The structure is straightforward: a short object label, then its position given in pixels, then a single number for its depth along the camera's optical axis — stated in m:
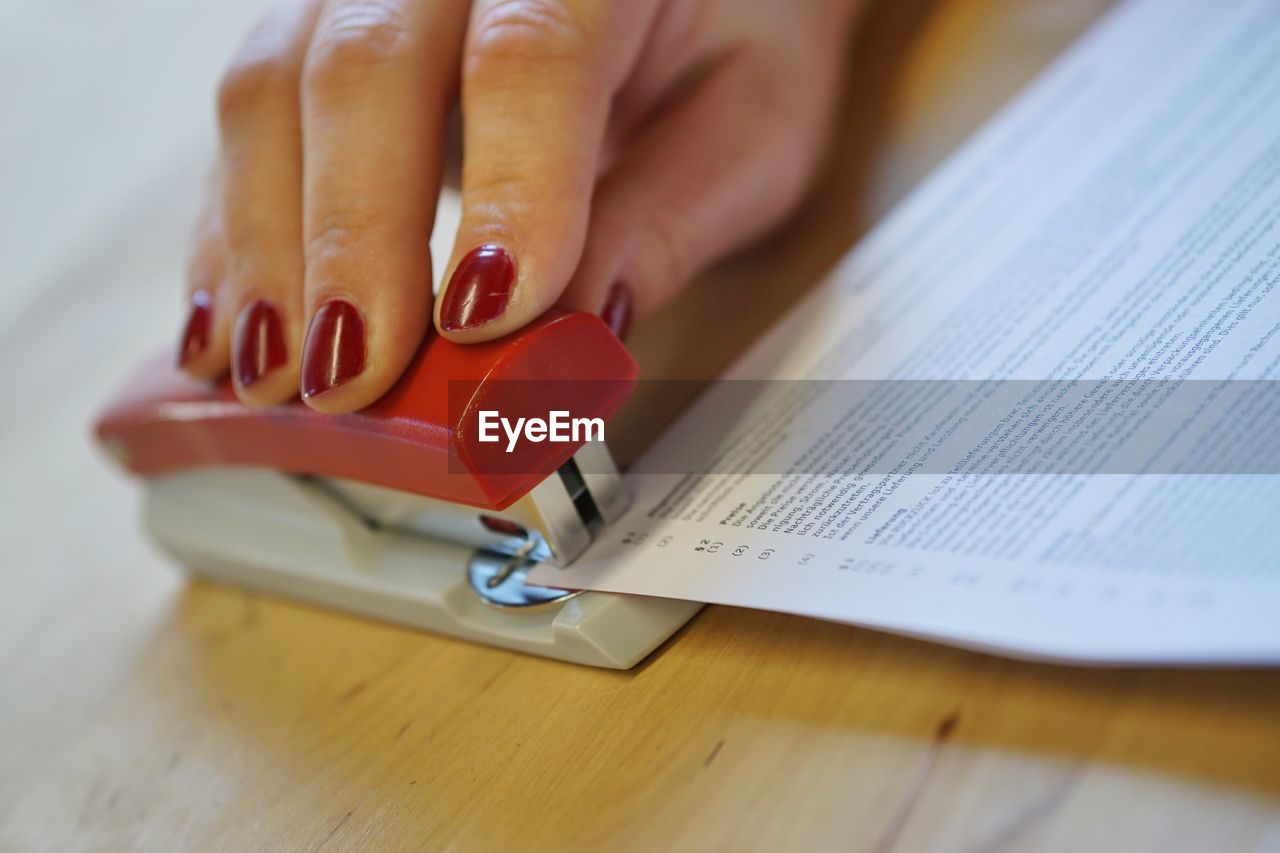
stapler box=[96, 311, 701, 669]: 0.30
